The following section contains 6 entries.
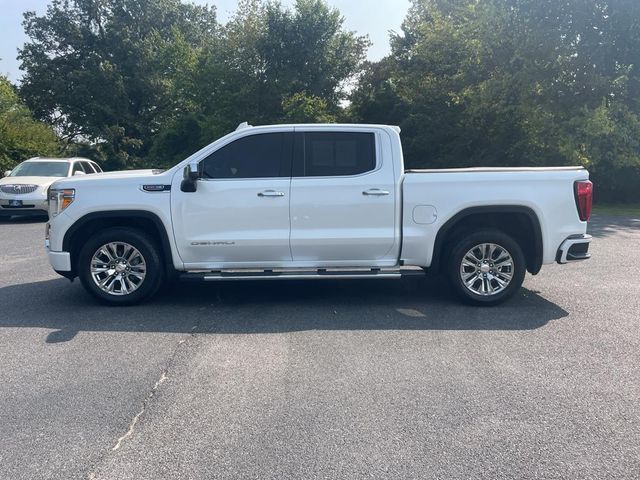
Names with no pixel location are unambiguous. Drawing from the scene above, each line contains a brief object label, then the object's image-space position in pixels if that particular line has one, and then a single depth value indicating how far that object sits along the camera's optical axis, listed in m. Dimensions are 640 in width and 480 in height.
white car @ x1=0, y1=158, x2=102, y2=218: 17.34
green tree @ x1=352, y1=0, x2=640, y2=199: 21.58
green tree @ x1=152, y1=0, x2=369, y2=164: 31.95
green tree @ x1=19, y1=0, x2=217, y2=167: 41.09
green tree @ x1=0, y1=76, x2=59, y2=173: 25.27
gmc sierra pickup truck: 7.45
